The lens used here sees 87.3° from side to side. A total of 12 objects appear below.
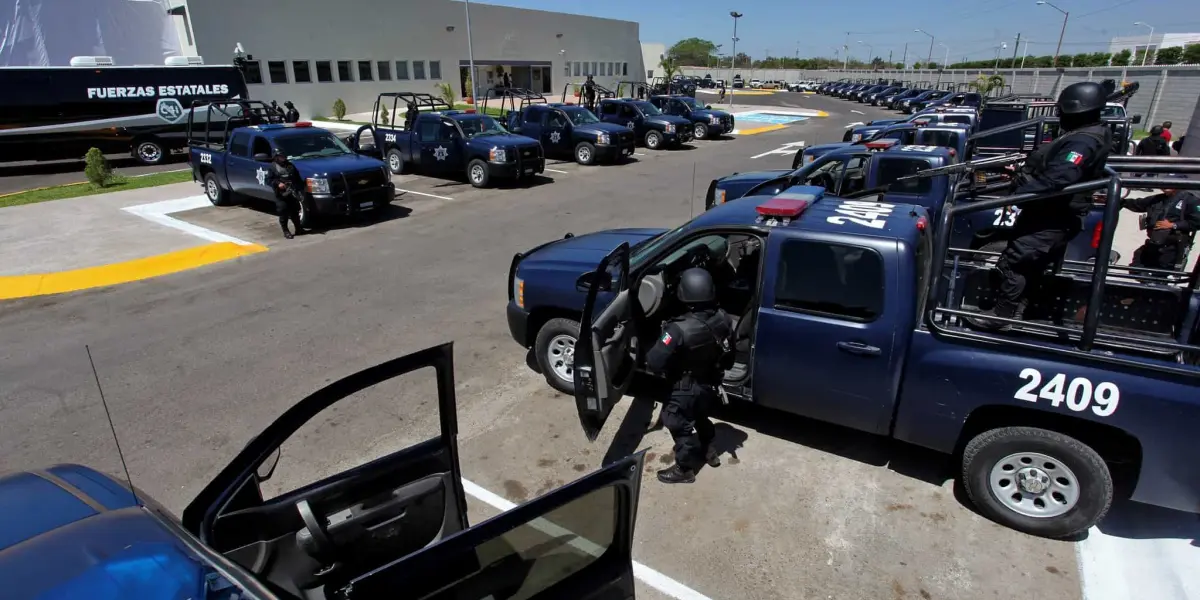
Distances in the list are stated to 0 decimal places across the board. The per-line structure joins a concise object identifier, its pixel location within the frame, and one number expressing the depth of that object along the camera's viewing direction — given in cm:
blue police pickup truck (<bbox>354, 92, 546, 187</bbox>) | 1480
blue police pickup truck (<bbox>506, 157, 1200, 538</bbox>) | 329
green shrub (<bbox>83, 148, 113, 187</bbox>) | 1457
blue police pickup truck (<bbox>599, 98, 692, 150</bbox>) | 2245
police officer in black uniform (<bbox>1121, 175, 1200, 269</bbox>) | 628
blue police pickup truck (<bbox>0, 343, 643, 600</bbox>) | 176
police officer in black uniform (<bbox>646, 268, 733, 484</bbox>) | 385
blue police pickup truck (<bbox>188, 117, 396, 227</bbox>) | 1097
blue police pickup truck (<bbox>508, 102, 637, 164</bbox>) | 1855
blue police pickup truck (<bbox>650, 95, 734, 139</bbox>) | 2575
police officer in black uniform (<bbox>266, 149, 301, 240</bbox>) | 1065
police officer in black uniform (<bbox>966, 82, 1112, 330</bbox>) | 432
